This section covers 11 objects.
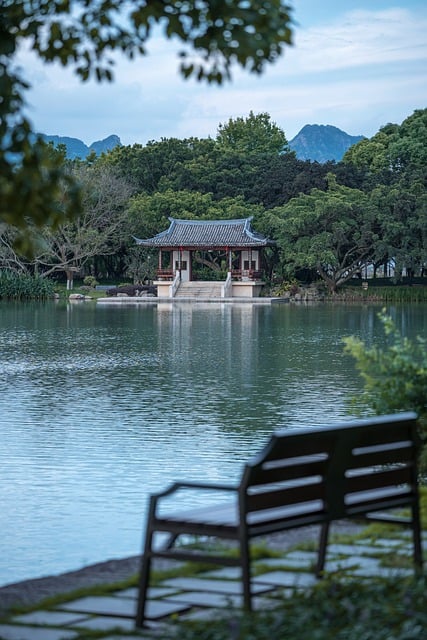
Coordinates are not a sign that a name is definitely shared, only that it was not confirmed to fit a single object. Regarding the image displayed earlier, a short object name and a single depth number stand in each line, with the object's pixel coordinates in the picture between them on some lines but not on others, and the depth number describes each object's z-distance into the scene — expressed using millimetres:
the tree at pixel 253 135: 123068
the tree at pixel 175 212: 86047
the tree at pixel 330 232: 77967
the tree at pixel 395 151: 87782
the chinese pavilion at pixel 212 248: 80250
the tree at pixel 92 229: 79474
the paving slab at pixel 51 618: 5997
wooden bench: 5940
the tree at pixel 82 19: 4984
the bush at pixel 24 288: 76233
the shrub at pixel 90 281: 84112
